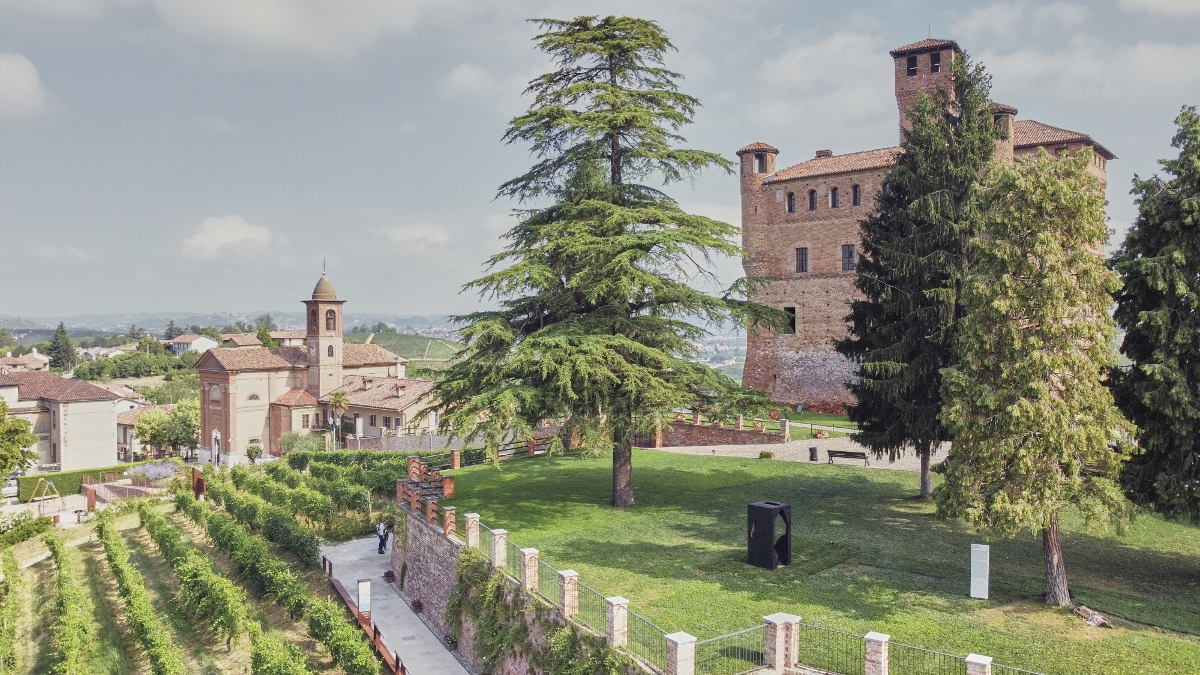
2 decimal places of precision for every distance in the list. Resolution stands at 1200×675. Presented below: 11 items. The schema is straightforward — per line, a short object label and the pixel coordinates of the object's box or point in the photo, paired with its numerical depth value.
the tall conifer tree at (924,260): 19.53
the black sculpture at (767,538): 15.96
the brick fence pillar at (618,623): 12.52
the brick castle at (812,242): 38.72
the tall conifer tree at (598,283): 19.22
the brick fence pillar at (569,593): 14.00
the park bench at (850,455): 26.95
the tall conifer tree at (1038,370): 12.84
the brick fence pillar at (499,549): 16.94
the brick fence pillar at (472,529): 18.08
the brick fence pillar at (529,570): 15.53
